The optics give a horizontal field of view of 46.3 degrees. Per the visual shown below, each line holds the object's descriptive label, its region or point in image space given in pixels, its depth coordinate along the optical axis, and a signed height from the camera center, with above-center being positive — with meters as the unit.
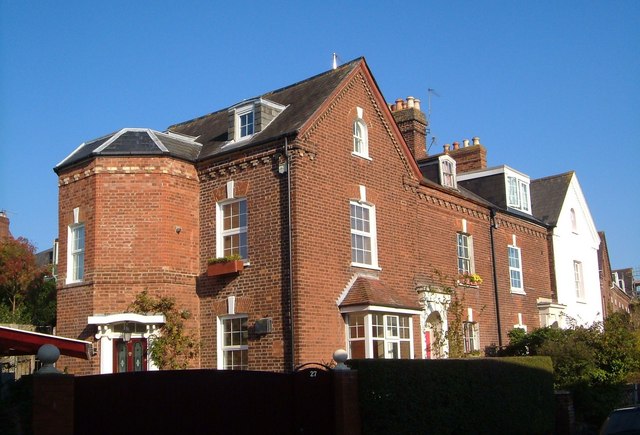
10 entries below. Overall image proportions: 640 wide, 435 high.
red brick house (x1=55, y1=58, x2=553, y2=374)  19.44 +3.57
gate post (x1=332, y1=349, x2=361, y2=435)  13.05 -0.65
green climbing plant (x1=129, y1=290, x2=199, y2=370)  19.77 +0.81
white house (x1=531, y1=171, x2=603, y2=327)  33.97 +5.16
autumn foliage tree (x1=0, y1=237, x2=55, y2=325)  30.50 +3.71
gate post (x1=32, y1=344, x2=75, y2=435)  10.12 -0.37
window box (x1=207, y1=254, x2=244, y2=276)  19.91 +2.64
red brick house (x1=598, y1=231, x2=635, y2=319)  49.25 +4.85
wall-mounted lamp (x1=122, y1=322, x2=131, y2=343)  19.69 +0.93
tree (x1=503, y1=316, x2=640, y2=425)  21.19 -0.31
